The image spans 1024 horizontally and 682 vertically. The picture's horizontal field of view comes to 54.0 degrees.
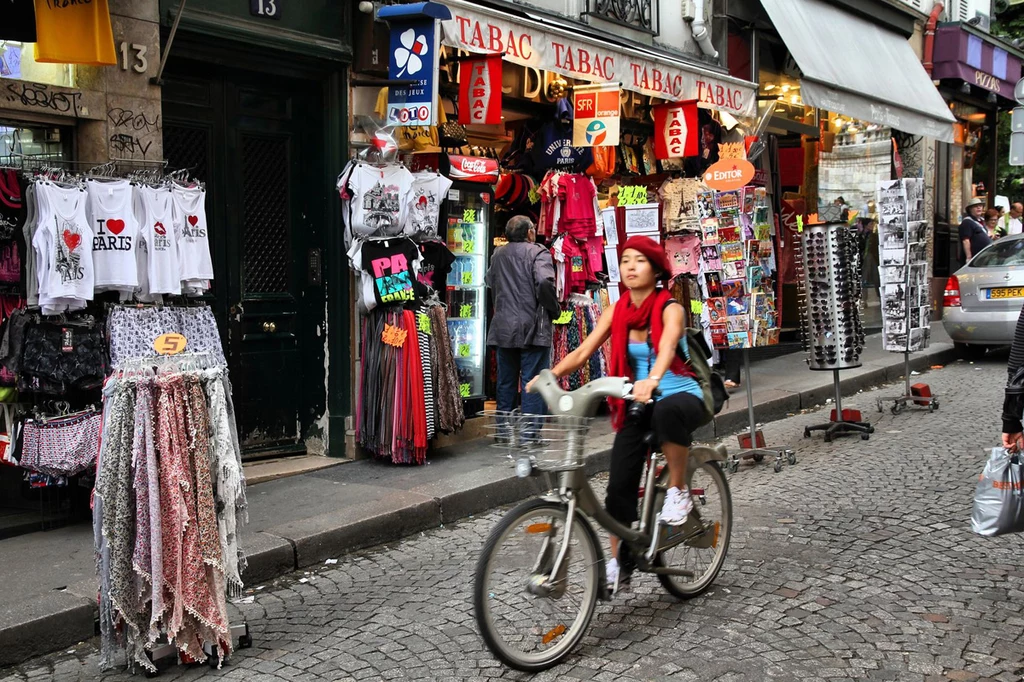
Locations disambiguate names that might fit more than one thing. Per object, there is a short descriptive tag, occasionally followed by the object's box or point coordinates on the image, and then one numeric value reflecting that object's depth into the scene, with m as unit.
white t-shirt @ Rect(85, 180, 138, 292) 6.07
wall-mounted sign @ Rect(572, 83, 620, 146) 9.27
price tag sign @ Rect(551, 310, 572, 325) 9.29
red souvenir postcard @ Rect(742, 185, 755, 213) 8.11
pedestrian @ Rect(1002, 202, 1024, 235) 19.14
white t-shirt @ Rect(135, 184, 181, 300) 6.32
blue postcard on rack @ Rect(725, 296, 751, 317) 8.12
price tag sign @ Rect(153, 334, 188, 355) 4.34
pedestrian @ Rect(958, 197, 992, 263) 16.86
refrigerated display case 9.02
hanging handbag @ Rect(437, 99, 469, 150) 8.83
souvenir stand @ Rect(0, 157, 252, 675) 4.20
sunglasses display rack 8.53
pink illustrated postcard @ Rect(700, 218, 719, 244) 8.03
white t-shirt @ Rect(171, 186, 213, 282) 6.52
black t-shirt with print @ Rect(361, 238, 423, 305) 7.64
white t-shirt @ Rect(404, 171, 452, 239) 7.93
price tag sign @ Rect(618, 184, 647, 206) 10.61
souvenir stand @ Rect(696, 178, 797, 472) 7.99
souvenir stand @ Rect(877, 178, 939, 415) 9.71
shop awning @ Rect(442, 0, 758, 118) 7.99
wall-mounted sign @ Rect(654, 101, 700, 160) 10.95
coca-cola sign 8.61
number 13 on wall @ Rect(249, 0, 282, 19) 7.17
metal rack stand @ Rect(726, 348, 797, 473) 7.87
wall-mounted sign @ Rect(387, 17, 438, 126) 7.48
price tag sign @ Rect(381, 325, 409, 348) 7.68
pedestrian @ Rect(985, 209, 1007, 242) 18.48
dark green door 7.34
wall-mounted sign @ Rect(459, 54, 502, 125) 8.38
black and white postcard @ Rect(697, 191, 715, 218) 8.02
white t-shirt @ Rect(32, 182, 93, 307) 5.77
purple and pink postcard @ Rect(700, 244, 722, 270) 8.06
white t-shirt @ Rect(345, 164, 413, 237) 7.59
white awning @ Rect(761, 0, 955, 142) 12.28
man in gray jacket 8.26
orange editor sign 7.73
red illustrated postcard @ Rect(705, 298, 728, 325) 8.14
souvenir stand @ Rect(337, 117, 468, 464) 7.65
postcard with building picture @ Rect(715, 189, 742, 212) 7.97
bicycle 3.99
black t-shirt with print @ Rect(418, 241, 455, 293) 8.17
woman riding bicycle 4.52
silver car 12.51
